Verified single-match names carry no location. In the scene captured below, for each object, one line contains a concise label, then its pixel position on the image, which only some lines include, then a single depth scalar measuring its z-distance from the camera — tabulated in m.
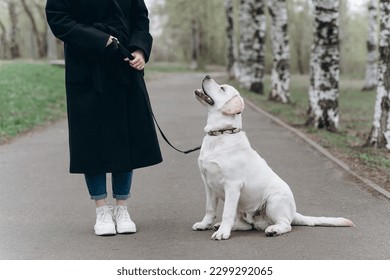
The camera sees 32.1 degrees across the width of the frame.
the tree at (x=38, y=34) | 50.66
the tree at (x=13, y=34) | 49.38
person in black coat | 5.89
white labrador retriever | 5.71
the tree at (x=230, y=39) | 35.09
